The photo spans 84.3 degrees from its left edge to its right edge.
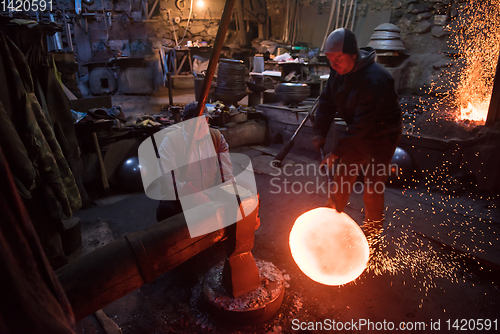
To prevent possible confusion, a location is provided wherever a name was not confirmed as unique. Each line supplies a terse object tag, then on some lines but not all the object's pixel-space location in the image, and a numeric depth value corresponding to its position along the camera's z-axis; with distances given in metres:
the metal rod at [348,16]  11.46
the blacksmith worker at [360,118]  3.03
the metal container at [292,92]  7.94
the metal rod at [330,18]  12.30
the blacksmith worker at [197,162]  3.23
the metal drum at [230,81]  8.04
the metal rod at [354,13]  11.22
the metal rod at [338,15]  11.98
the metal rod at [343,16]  11.61
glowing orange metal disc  3.27
